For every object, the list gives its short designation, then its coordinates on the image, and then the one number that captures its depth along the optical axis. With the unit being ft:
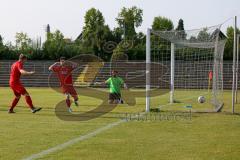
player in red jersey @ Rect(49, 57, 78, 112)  56.49
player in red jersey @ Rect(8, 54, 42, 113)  52.95
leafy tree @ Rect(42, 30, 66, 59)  171.94
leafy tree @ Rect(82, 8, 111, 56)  197.06
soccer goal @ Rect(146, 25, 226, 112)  60.39
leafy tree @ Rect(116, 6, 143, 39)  241.55
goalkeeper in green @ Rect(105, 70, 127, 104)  70.18
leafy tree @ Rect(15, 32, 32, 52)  232.78
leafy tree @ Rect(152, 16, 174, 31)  268.41
